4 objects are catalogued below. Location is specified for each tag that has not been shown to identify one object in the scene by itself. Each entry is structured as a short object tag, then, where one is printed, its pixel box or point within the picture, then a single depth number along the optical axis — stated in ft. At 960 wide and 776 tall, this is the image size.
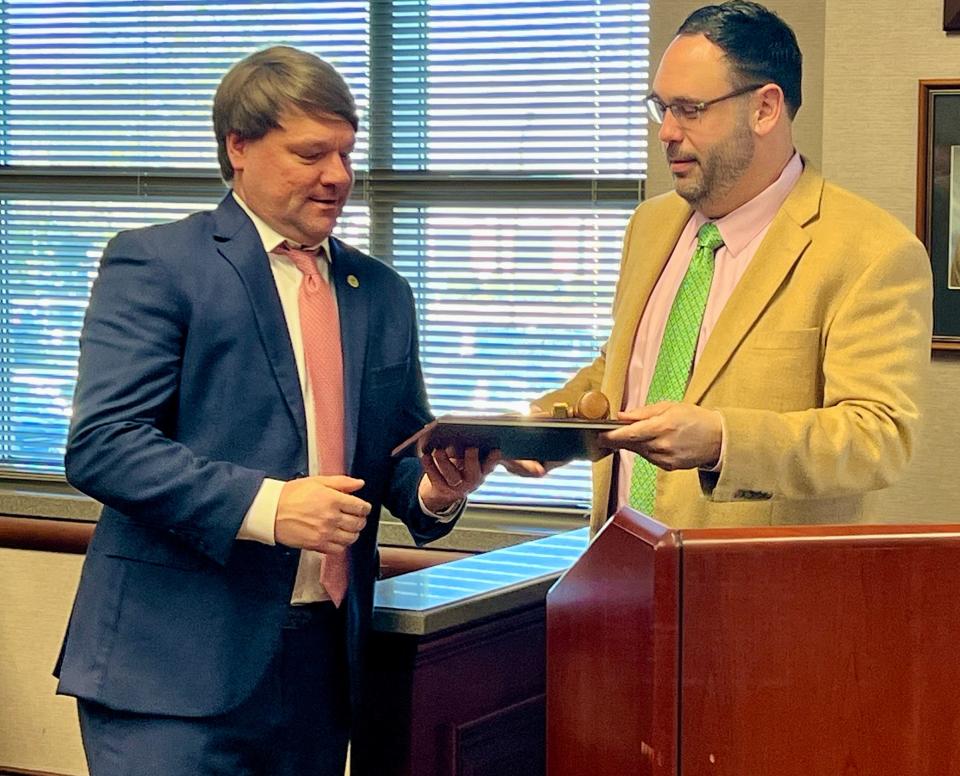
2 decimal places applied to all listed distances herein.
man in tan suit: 6.29
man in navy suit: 6.43
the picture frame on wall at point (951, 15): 9.59
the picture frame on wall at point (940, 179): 9.72
